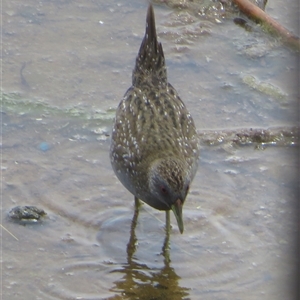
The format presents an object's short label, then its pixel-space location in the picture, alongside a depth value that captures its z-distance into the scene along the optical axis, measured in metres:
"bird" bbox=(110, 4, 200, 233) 11.55
